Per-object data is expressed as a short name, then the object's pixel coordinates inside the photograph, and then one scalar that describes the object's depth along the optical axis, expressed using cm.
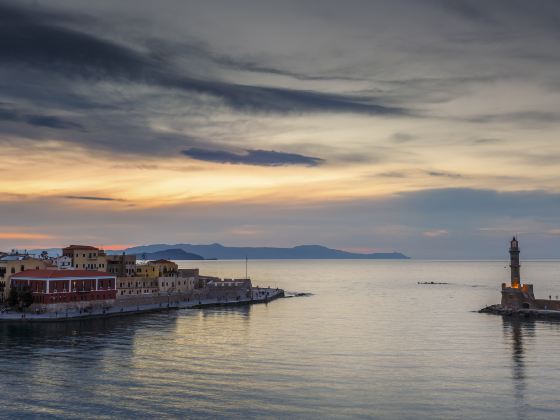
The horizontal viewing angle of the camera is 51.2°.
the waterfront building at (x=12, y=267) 11912
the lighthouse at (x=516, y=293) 12538
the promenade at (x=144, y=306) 10369
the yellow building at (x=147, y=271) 15800
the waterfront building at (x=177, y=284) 15038
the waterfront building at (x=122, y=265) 15462
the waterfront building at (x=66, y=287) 11100
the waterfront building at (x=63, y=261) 14168
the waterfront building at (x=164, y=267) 15885
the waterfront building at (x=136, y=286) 13712
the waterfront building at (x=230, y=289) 16425
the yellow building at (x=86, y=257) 14688
